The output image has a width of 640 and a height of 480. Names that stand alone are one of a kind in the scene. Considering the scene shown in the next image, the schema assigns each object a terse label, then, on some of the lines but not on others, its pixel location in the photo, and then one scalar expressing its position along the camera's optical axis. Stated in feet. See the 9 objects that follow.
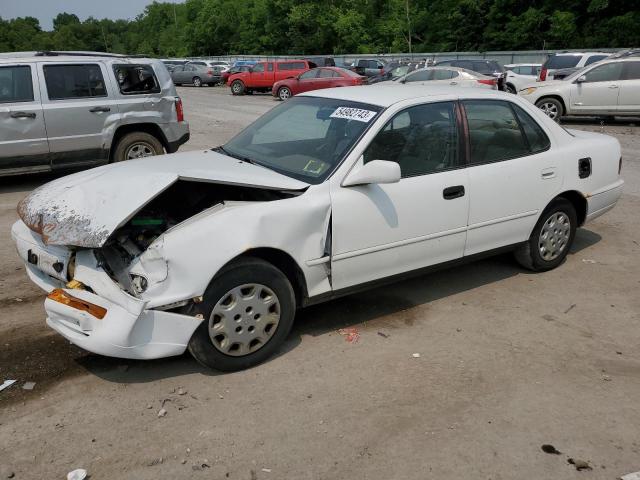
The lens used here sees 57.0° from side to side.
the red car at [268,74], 96.37
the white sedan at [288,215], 10.97
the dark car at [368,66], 106.22
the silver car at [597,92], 48.34
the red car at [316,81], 78.48
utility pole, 181.47
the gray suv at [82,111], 26.14
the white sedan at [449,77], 63.21
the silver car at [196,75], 121.60
